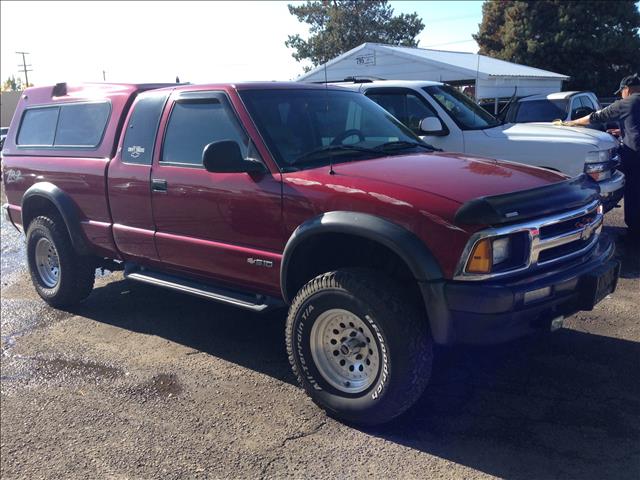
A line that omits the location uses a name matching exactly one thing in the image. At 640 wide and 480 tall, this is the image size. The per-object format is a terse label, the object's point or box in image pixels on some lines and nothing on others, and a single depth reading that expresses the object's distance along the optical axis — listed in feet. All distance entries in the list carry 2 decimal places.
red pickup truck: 10.16
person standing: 23.52
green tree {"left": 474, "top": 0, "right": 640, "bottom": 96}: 100.73
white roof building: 55.72
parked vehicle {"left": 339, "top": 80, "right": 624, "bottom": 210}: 21.79
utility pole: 230.48
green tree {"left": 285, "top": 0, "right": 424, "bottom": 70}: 103.65
